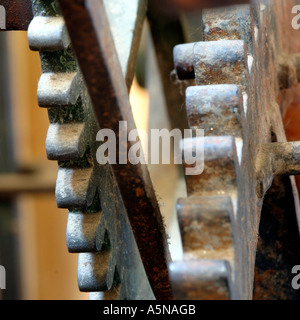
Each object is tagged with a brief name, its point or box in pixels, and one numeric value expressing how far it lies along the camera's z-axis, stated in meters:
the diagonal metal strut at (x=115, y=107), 0.74
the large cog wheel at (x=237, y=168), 0.77
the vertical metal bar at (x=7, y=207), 1.49
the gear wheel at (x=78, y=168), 0.86
